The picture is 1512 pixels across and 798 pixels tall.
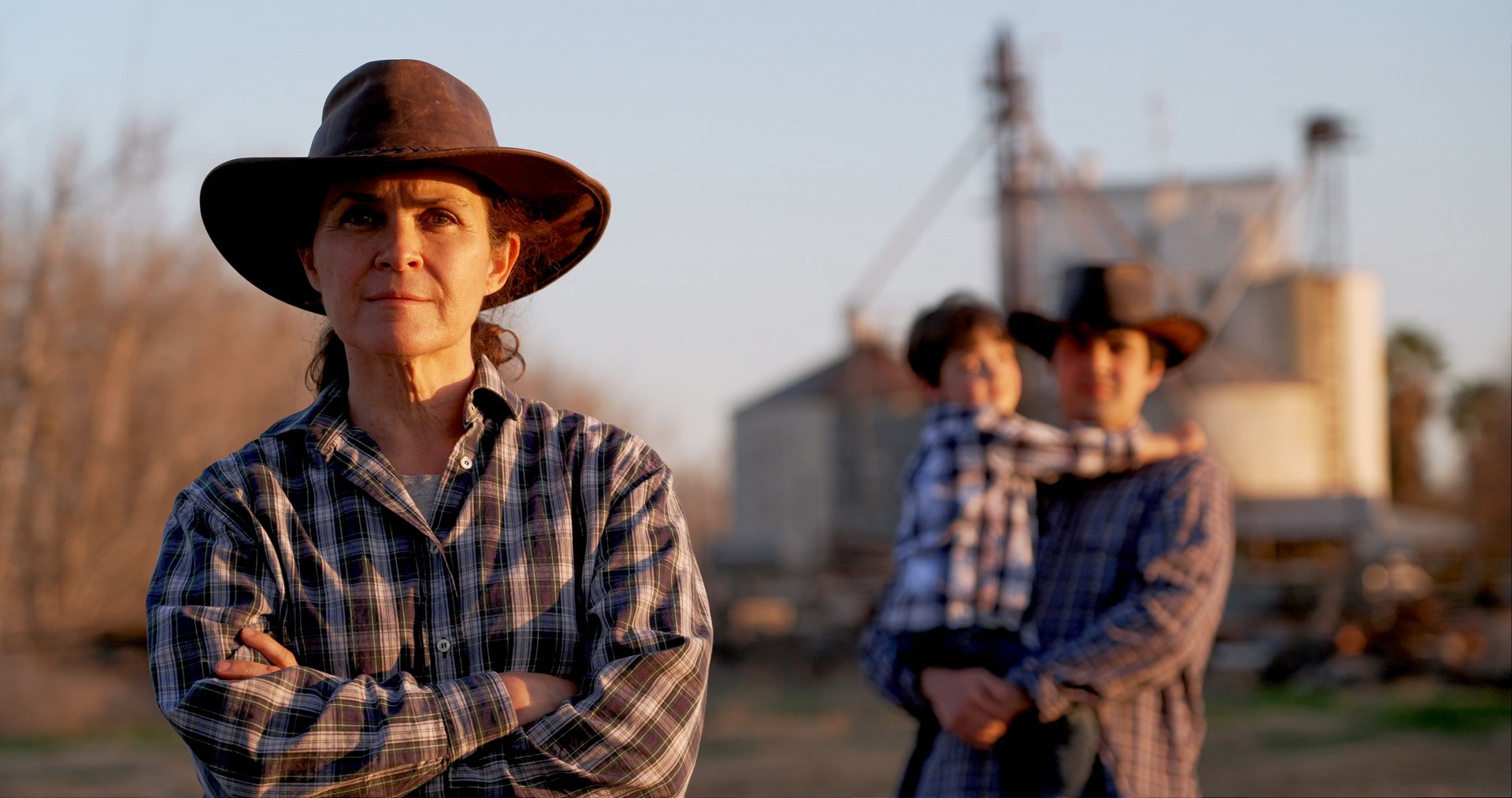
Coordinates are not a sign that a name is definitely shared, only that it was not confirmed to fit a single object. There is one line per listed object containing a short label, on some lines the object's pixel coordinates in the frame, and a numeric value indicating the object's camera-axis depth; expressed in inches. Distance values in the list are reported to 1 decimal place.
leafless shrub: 813.2
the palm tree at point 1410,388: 2527.1
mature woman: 91.9
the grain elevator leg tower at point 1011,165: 1112.8
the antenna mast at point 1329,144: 1515.7
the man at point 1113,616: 133.0
